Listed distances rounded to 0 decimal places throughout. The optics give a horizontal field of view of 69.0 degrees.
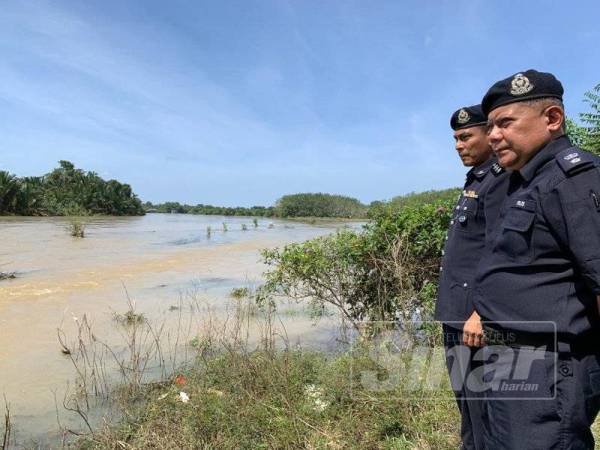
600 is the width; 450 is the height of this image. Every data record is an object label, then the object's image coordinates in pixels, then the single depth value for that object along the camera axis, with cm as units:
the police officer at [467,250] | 198
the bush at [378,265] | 414
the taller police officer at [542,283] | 132
